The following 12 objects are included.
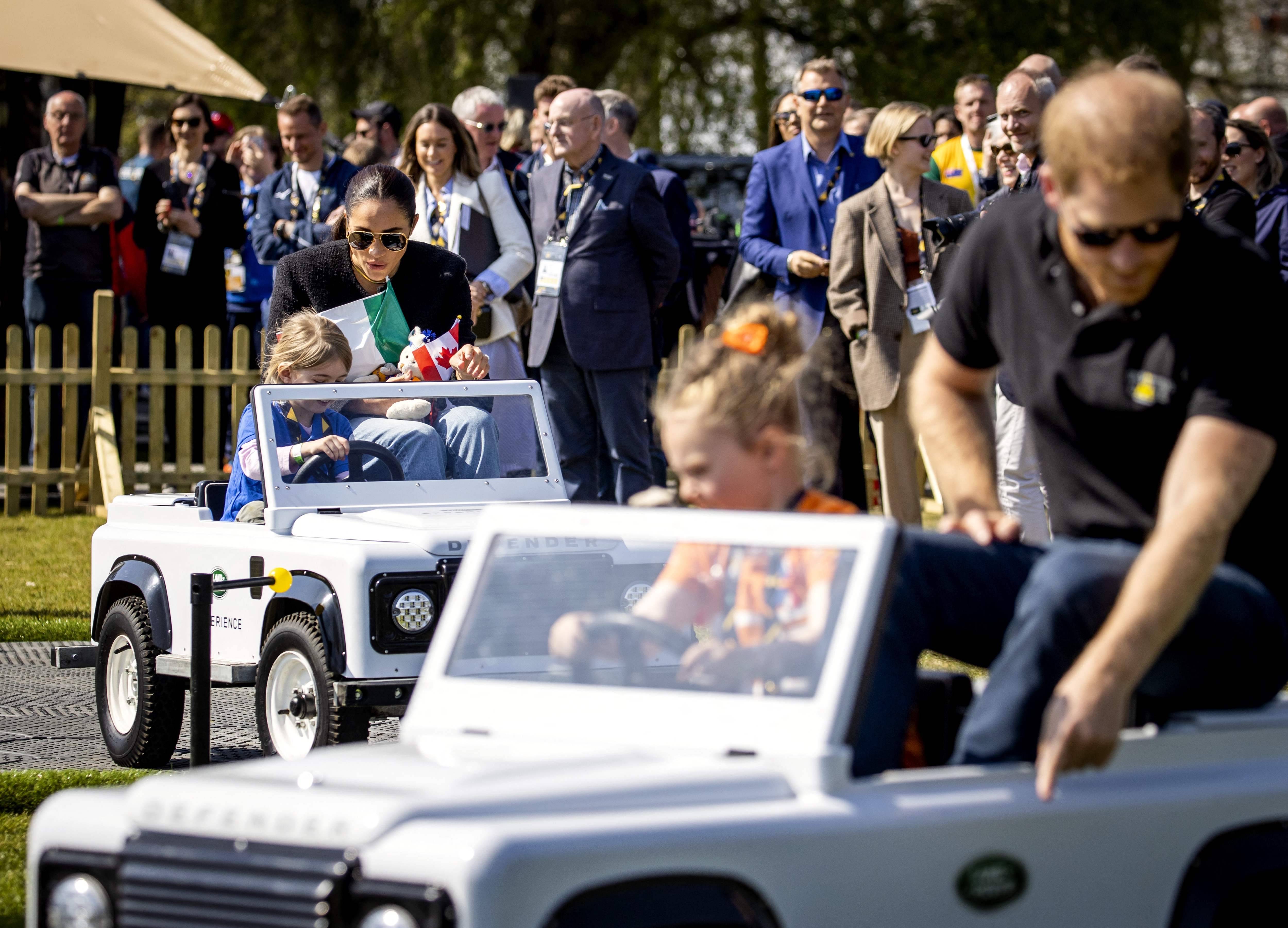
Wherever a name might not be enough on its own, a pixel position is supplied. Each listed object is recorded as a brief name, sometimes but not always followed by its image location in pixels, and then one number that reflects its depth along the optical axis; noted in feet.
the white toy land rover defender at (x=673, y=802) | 17.25
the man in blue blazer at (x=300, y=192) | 73.56
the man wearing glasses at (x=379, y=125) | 86.33
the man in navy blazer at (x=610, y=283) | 63.10
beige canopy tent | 93.97
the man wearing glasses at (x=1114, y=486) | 19.88
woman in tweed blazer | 58.29
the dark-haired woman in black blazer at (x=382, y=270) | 45.29
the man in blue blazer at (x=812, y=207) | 62.39
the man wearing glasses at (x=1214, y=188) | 50.65
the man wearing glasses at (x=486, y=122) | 75.56
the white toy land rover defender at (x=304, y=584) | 34.96
